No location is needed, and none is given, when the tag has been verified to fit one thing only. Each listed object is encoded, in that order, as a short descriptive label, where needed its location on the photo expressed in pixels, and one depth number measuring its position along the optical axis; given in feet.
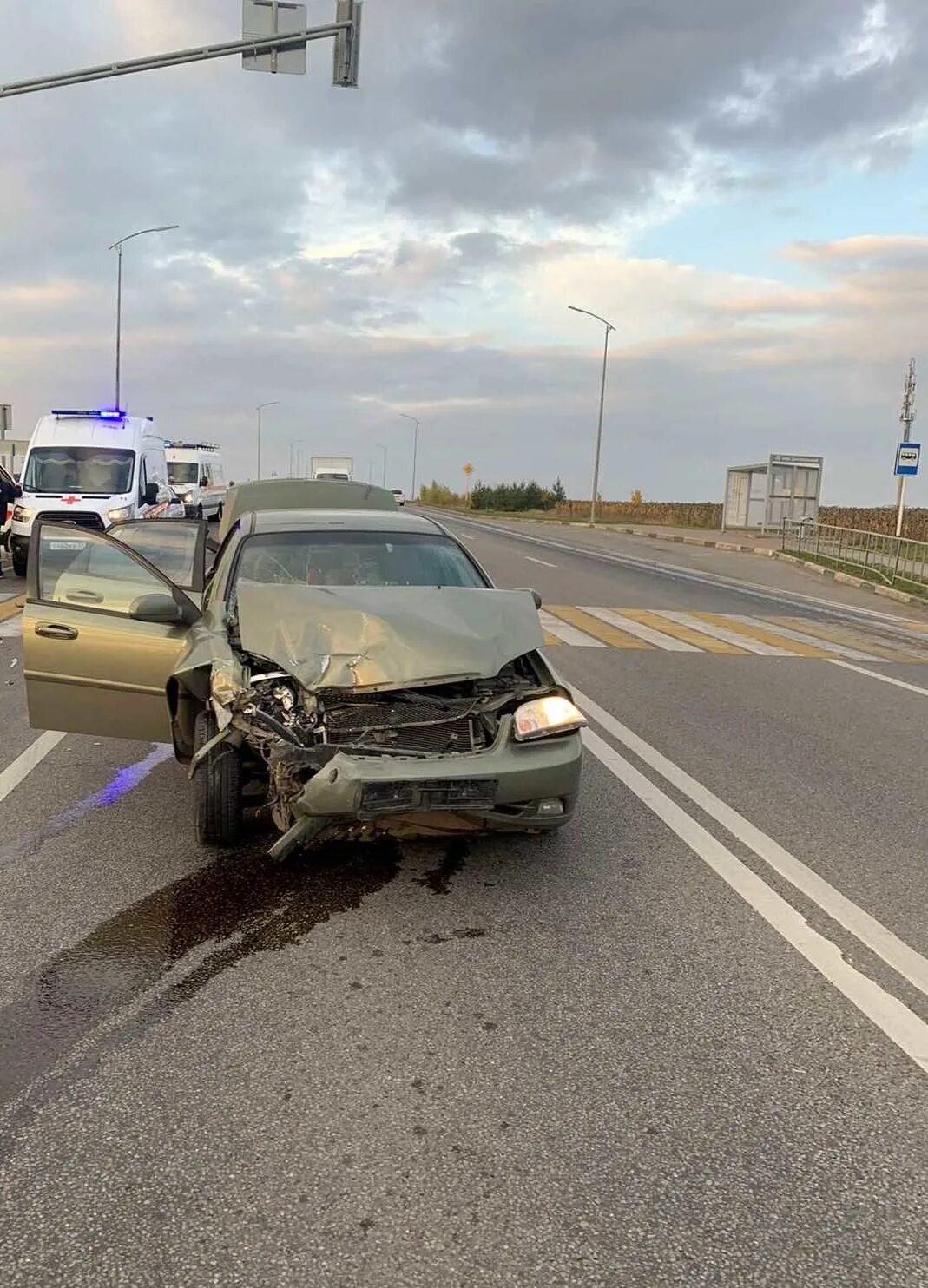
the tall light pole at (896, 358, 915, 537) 105.50
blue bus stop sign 90.89
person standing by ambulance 58.01
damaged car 12.89
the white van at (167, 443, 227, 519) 110.42
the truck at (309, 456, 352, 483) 164.76
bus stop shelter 122.01
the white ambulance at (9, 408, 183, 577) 55.62
